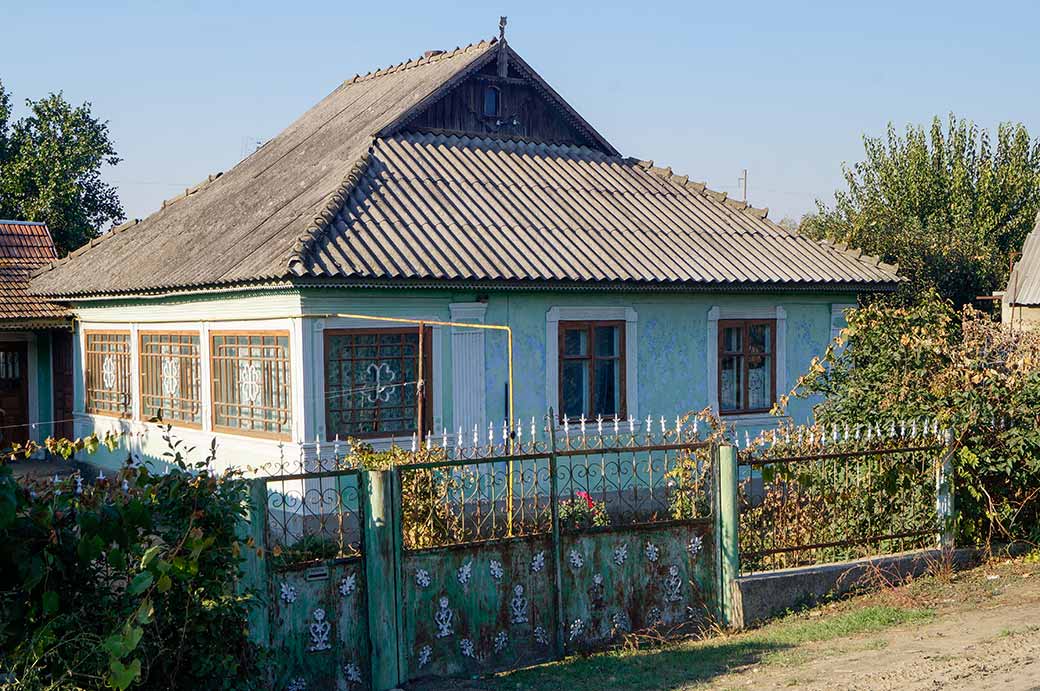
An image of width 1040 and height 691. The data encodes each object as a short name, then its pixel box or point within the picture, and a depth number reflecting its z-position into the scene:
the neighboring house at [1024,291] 26.89
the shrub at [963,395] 11.38
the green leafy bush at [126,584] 6.55
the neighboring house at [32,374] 20.52
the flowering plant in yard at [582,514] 9.41
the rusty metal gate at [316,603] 7.95
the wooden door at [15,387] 20.56
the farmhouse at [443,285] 14.33
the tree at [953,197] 31.73
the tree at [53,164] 29.25
